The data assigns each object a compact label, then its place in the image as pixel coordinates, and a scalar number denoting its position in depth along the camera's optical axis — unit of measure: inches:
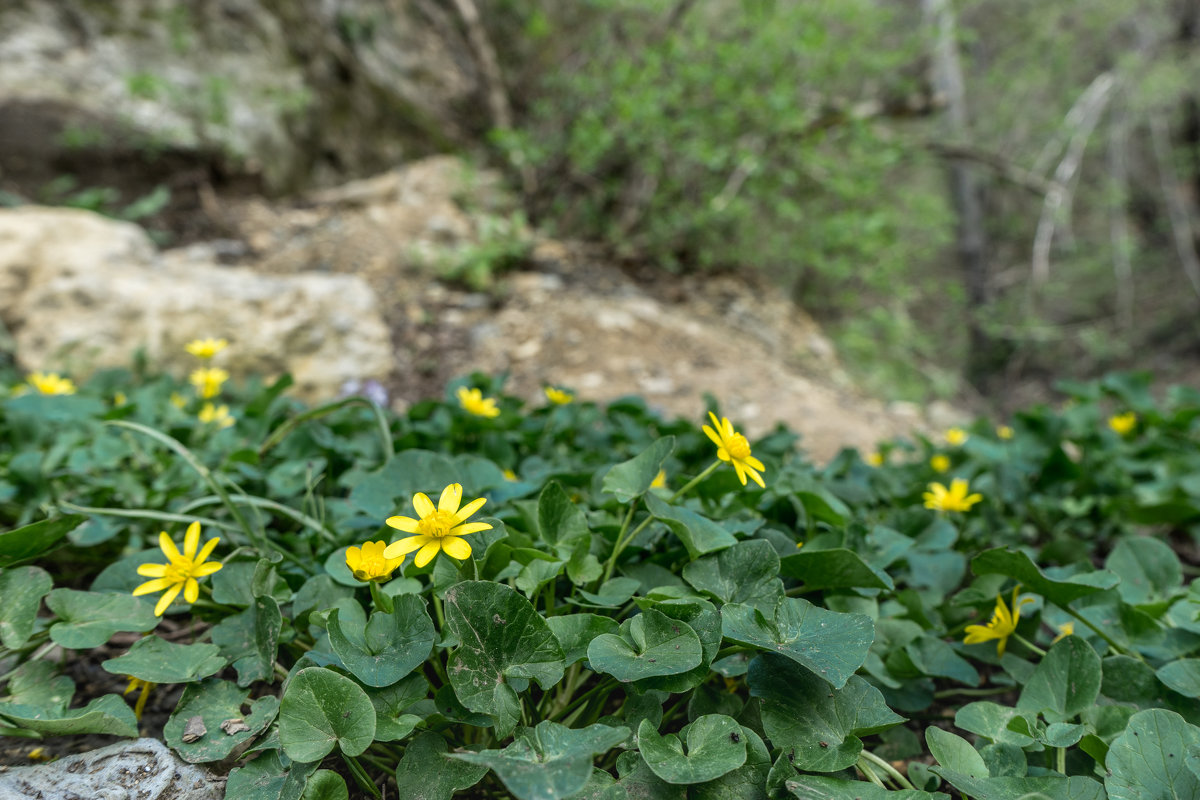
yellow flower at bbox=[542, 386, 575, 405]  22.2
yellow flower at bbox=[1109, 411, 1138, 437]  27.7
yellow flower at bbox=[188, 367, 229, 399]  22.3
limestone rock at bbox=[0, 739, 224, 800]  11.3
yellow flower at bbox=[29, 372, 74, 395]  21.6
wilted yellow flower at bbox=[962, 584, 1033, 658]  14.2
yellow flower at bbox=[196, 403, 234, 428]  20.9
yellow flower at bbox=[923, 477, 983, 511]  18.7
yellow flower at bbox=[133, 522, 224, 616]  12.7
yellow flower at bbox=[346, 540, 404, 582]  11.6
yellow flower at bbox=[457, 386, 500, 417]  20.9
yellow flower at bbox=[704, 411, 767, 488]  13.3
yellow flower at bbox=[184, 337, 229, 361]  21.8
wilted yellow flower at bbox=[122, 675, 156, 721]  13.0
